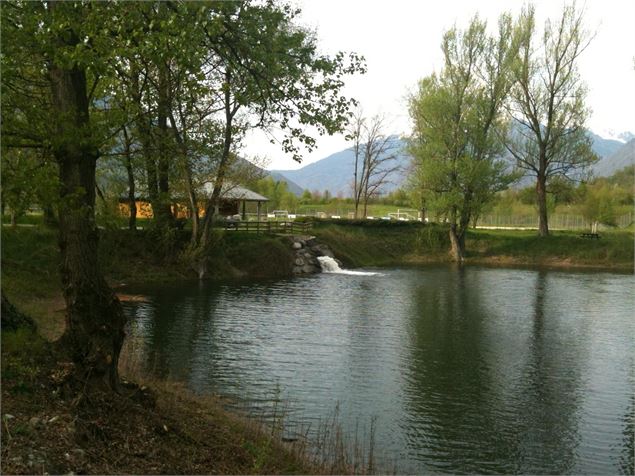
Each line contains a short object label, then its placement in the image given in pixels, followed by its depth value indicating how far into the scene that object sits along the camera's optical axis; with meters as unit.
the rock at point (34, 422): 6.83
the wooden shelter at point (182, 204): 33.62
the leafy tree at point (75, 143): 7.66
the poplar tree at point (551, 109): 51.56
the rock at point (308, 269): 39.84
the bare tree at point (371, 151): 69.12
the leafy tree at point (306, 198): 96.06
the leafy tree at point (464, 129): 48.31
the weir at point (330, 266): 41.09
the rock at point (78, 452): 6.63
